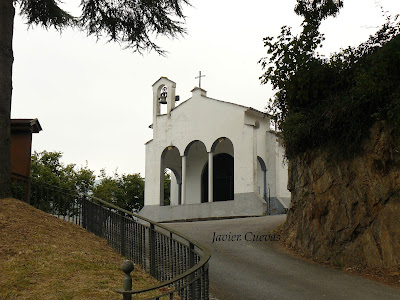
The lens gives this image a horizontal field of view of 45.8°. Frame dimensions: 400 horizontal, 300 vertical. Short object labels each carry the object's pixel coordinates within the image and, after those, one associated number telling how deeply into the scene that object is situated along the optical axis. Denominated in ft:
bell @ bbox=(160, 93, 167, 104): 92.01
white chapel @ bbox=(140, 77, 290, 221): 79.66
